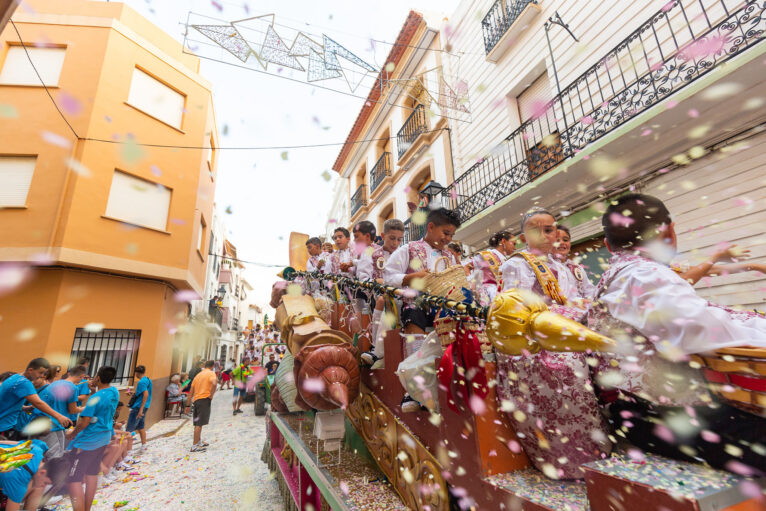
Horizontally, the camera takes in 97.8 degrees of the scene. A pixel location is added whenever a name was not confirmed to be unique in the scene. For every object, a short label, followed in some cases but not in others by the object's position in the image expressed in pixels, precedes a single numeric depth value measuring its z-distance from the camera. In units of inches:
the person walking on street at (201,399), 318.1
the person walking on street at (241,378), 565.7
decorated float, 44.3
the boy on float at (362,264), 160.9
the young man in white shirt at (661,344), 48.3
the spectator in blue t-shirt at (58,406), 196.9
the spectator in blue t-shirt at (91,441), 184.2
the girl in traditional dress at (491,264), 153.6
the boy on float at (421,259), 111.1
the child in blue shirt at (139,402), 319.6
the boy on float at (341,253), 189.2
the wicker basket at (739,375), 43.5
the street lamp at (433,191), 373.4
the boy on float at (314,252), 236.5
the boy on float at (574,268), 115.0
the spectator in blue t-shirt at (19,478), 156.3
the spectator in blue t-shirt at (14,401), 171.9
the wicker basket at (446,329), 73.4
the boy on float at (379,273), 132.7
